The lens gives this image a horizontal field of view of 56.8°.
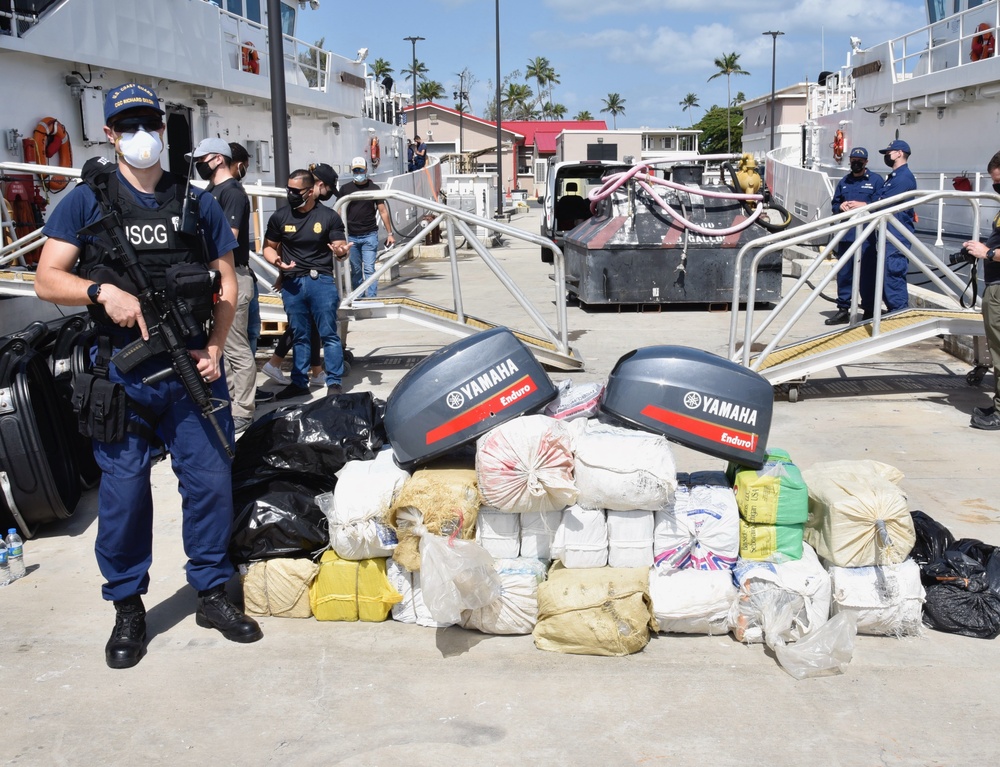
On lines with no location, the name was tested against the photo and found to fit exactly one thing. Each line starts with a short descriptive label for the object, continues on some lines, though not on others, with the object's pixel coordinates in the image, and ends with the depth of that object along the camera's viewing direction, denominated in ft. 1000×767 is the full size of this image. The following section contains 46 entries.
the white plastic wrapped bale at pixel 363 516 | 12.14
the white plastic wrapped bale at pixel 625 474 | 11.75
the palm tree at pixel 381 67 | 304.91
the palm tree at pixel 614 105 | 411.75
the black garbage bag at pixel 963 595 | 11.63
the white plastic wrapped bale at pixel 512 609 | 11.86
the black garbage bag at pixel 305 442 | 13.93
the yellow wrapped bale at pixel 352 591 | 12.36
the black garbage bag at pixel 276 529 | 12.71
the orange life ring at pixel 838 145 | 74.18
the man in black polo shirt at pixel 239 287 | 20.43
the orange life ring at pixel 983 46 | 49.32
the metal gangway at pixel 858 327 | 22.67
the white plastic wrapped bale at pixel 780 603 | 11.42
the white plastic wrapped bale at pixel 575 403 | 13.97
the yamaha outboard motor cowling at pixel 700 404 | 12.77
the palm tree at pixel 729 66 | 333.62
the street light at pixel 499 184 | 103.45
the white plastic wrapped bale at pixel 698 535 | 12.18
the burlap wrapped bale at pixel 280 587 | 12.44
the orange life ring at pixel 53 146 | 31.96
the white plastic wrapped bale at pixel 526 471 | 11.73
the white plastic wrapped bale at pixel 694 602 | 11.66
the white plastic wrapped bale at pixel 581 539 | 12.08
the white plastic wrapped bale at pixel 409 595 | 12.30
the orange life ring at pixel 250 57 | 49.83
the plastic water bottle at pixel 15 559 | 13.66
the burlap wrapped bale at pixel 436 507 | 11.76
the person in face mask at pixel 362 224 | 35.70
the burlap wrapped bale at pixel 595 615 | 11.31
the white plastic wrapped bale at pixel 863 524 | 11.83
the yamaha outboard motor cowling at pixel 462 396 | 12.69
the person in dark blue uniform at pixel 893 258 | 29.14
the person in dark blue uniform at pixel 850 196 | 32.53
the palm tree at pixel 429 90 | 307.17
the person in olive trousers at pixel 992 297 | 20.03
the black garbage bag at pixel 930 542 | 12.84
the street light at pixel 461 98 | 177.61
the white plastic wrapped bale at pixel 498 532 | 12.20
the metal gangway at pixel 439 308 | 25.96
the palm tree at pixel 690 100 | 406.62
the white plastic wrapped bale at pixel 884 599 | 11.62
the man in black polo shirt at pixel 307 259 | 23.45
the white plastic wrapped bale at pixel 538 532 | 12.17
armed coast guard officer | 10.96
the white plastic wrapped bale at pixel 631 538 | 12.10
